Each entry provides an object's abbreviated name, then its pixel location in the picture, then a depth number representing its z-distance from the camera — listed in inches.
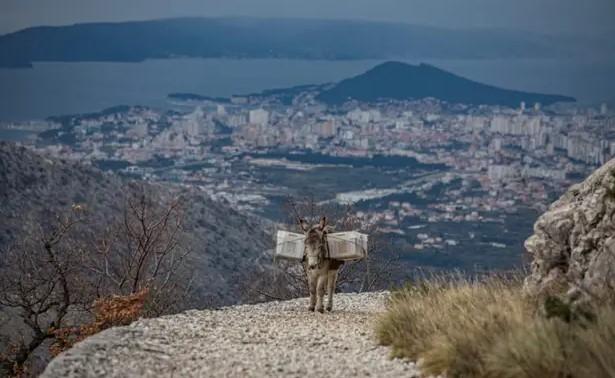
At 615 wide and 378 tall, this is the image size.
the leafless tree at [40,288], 896.9
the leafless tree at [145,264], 1032.2
